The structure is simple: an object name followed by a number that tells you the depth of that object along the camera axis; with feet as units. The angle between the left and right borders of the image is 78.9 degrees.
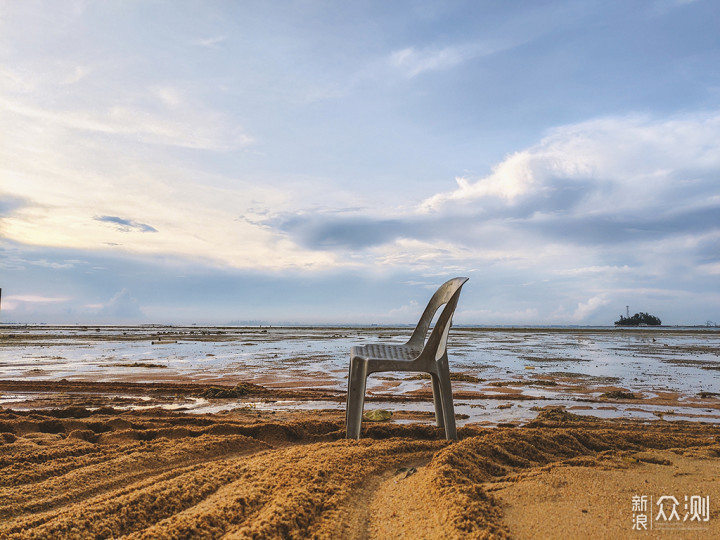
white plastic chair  11.88
